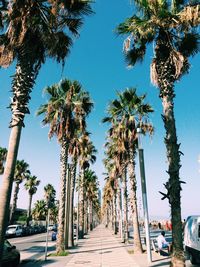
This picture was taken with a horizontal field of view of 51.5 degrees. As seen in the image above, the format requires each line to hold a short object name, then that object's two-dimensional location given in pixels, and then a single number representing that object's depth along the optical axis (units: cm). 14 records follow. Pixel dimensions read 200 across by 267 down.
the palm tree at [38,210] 5941
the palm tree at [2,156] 2897
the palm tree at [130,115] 1402
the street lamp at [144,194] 930
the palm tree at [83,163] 2243
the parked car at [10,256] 791
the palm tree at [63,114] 1329
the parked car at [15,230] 2768
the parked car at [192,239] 909
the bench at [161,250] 1128
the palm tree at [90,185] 3748
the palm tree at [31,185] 4360
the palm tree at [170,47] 686
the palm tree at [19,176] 3399
